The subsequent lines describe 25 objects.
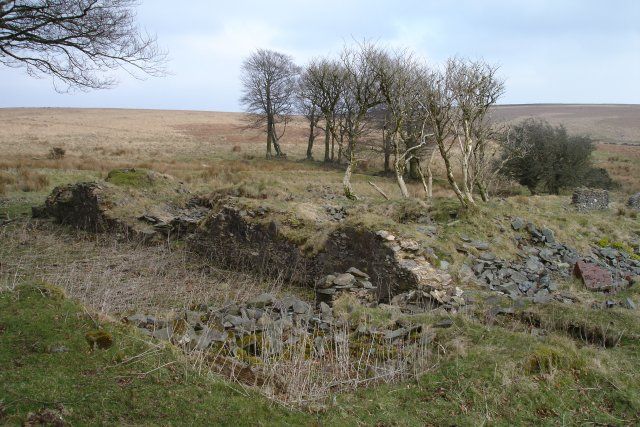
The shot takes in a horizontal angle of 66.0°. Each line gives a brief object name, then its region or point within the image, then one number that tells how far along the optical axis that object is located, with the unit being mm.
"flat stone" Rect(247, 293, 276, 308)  7016
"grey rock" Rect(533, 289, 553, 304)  6899
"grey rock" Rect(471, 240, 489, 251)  9547
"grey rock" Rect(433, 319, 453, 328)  5875
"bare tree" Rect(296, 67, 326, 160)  39059
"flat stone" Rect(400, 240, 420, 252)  8805
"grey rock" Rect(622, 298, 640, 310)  6685
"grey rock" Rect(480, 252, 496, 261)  9133
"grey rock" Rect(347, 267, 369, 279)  8805
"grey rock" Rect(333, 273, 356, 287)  8375
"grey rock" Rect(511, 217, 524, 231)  10523
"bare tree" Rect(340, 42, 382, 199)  18688
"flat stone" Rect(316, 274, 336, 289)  8461
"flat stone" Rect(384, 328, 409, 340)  5781
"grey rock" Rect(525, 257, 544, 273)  9016
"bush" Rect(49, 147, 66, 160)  29509
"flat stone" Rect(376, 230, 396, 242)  8953
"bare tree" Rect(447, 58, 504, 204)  14359
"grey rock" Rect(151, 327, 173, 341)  4969
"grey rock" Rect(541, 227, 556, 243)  10352
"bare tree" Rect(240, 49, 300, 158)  44531
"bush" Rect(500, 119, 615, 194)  28875
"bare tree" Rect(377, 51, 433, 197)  17297
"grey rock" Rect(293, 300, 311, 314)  6832
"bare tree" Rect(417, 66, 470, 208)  13695
